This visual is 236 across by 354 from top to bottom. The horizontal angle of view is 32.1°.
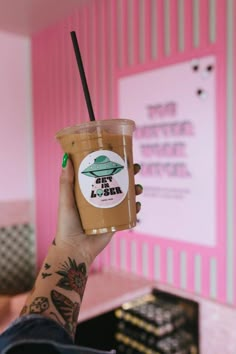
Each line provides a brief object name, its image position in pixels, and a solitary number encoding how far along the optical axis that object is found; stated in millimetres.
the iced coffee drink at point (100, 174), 788
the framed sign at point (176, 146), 1616
